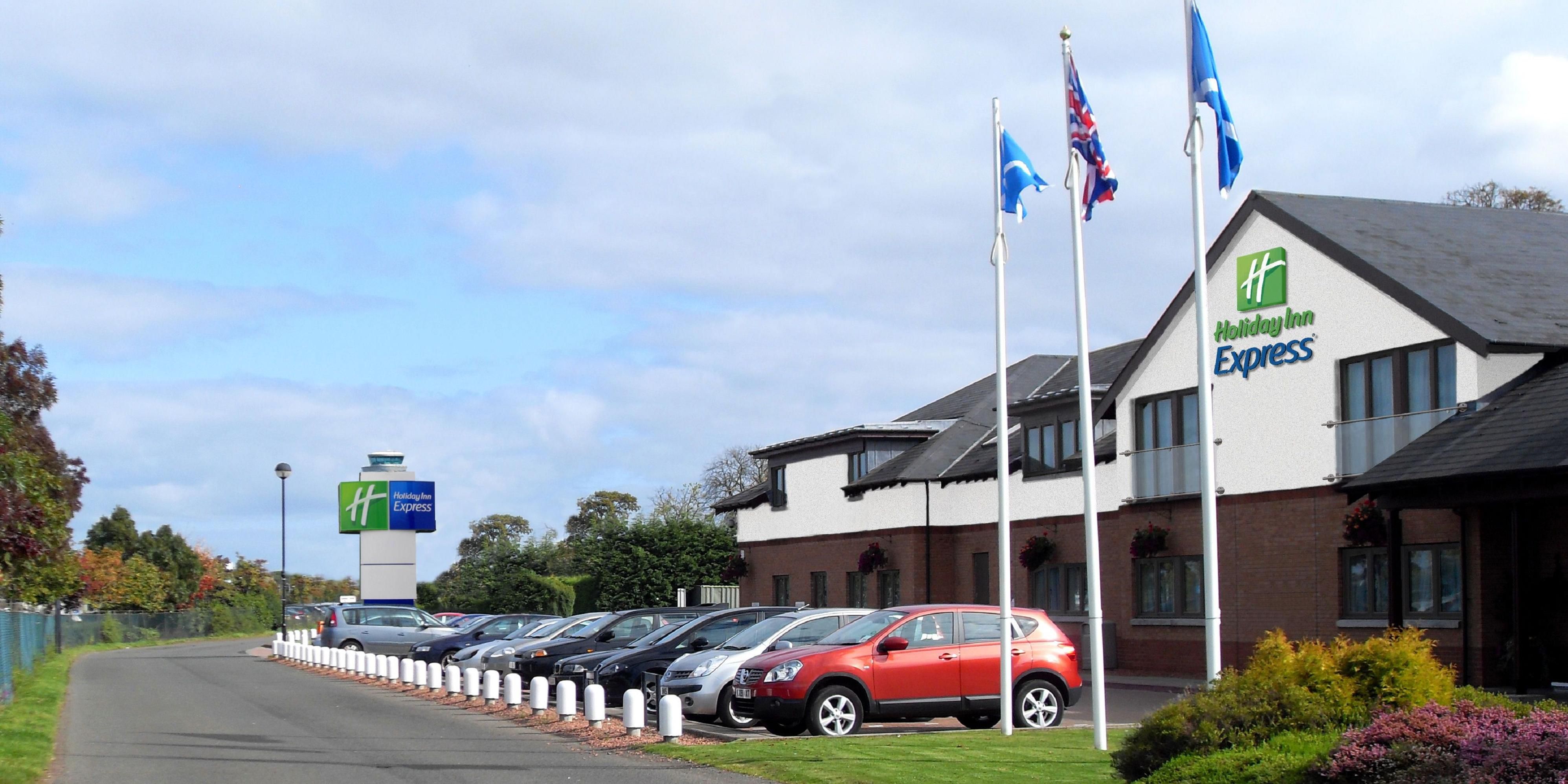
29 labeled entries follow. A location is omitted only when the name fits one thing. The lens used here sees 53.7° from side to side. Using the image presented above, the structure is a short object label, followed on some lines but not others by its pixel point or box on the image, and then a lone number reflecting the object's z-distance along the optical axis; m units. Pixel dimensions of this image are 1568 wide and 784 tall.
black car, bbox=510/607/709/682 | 27.67
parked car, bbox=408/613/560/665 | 36.66
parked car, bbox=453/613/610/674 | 30.86
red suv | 18.06
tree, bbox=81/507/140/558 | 89.25
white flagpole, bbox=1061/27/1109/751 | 15.69
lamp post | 52.41
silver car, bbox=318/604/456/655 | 42.44
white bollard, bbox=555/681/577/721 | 21.03
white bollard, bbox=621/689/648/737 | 18.31
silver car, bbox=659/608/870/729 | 19.81
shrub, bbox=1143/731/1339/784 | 11.39
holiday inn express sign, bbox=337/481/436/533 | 62.69
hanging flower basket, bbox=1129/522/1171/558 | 32.25
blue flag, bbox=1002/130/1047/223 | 18.41
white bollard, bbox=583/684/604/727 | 19.34
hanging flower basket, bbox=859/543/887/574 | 42.62
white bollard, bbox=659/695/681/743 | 17.66
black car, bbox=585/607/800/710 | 23.38
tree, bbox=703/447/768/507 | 93.38
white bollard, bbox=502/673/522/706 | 23.36
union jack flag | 16.97
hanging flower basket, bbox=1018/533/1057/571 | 36.59
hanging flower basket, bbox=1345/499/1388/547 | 25.89
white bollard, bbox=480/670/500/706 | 24.45
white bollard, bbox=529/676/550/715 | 21.77
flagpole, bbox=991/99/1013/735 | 17.30
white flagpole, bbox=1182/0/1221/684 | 14.44
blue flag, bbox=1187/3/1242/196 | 15.67
